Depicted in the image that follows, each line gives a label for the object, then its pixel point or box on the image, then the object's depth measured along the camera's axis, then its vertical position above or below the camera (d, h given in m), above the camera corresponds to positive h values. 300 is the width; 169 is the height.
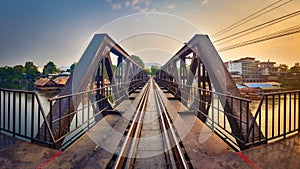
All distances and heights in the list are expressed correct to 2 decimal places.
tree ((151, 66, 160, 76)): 106.01 +8.95
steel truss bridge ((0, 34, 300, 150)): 3.31 -0.29
